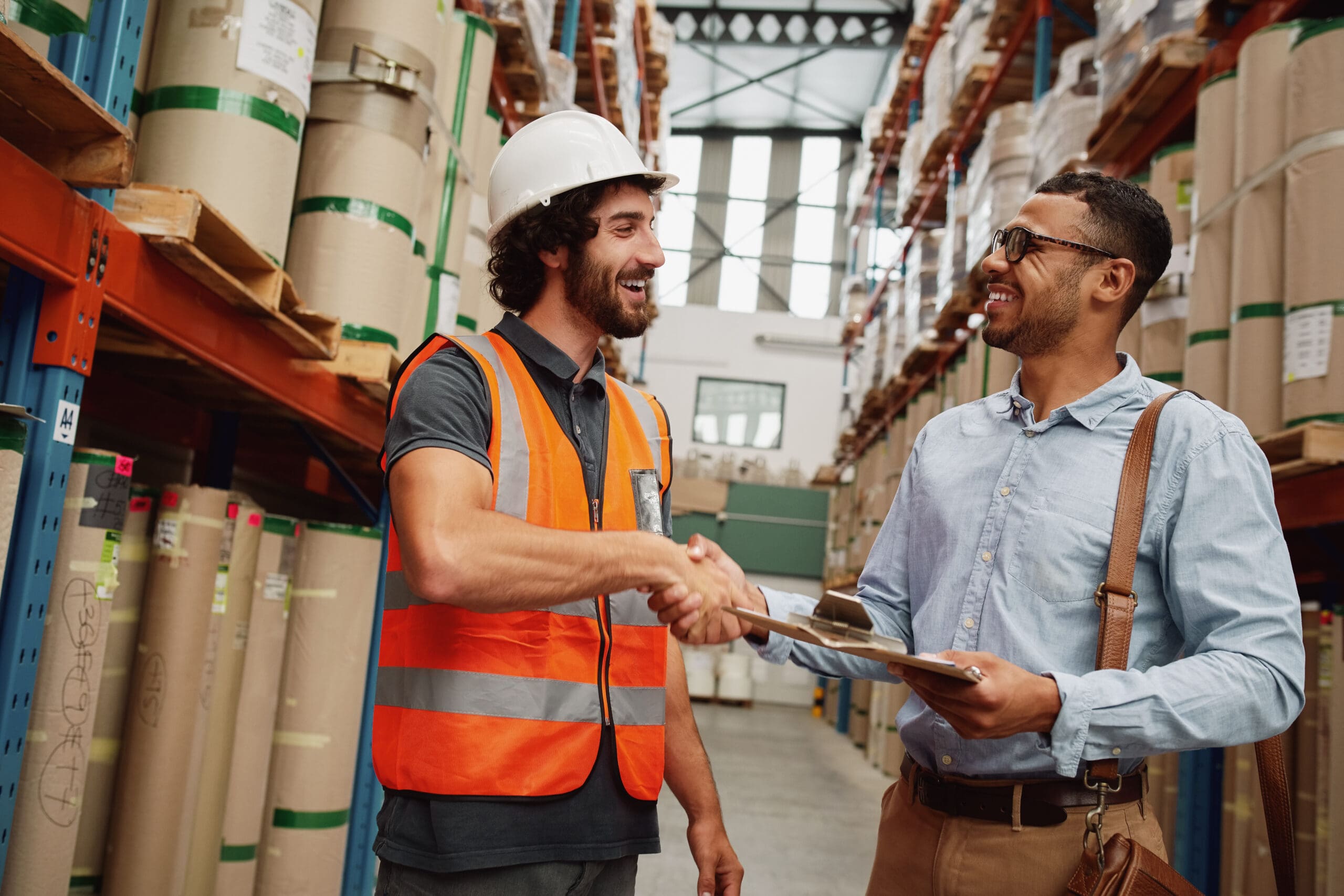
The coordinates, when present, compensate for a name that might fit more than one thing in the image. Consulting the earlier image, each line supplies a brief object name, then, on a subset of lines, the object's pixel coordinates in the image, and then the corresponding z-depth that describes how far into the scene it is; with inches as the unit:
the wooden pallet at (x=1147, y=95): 159.0
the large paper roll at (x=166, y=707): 110.7
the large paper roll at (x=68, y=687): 88.9
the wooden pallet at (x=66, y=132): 69.0
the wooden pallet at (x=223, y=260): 89.2
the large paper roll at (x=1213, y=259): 142.8
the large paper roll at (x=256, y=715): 130.2
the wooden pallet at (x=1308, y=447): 110.9
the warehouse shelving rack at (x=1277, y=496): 120.3
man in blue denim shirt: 57.7
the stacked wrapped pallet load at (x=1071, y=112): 206.1
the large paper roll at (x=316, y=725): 139.5
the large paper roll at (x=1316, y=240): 117.3
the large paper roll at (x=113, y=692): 110.6
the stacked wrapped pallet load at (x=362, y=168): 133.6
